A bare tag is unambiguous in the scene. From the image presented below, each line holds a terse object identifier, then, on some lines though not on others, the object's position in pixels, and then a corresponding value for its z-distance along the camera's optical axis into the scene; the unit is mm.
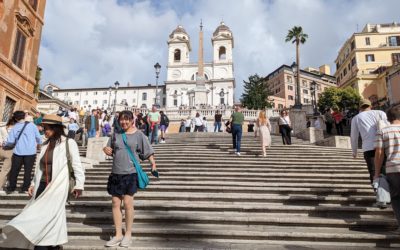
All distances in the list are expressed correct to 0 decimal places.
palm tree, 37844
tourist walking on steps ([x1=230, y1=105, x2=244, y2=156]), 10507
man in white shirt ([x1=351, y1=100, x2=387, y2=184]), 5582
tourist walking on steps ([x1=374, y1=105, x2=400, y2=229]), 4102
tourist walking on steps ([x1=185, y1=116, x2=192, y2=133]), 22984
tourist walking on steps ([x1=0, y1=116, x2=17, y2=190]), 6696
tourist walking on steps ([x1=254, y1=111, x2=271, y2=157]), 10009
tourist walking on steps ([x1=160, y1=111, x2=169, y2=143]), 14545
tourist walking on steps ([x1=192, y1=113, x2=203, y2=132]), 21031
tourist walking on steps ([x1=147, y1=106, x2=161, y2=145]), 13195
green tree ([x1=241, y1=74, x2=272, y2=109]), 56750
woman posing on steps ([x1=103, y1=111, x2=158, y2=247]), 4266
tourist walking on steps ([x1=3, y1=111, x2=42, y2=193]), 6551
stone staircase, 4629
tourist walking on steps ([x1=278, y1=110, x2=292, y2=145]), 12055
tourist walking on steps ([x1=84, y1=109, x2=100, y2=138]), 13406
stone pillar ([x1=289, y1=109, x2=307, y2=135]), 16844
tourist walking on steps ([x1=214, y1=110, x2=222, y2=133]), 20500
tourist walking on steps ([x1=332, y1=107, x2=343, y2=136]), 17062
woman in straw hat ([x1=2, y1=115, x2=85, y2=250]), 3252
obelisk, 38750
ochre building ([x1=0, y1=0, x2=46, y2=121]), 15343
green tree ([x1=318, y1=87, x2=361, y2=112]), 47438
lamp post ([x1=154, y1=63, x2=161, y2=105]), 21984
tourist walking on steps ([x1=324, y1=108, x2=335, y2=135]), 18250
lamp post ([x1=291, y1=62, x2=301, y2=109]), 18112
